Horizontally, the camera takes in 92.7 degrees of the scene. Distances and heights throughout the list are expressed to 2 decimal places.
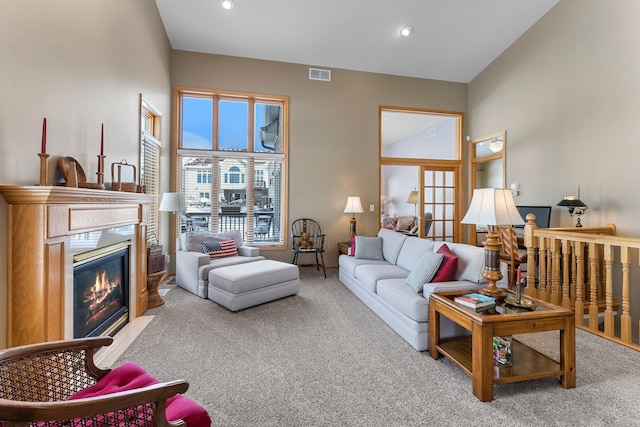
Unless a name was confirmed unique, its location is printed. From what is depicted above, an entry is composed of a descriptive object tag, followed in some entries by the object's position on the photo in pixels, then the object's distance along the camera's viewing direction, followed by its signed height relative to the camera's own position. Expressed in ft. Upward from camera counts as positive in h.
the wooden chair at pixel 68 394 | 2.92 -2.05
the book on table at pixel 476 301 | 6.86 -1.99
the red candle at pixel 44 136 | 6.33 +1.61
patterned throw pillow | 14.37 -1.67
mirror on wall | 18.49 +3.35
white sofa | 8.57 -2.28
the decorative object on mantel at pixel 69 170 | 7.28 +1.04
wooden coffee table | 6.26 -2.77
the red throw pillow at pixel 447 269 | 9.31 -1.67
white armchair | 12.98 -2.11
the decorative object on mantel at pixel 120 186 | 9.49 +0.88
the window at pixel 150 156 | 13.60 +2.70
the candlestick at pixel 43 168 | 6.46 +0.96
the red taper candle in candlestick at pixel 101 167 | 8.45 +1.30
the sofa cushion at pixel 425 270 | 9.25 -1.70
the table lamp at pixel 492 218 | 7.22 -0.07
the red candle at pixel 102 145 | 8.72 +1.97
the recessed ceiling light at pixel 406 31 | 15.92 +9.63
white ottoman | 11.25 -2.72
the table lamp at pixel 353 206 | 17.54 +0.47
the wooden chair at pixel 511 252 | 13.92 -1.81
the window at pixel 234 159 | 17.48 +3.20
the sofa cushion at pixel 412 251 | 11.57 -1.43
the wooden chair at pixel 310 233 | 17.87 -1.16
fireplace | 7.64 -2.23
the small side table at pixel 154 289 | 11.78 -2.96
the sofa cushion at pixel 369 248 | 14.67 -1.64
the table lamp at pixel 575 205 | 13.08 +0.44
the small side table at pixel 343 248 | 17.19 -1.93
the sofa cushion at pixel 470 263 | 9.21 -1.50
